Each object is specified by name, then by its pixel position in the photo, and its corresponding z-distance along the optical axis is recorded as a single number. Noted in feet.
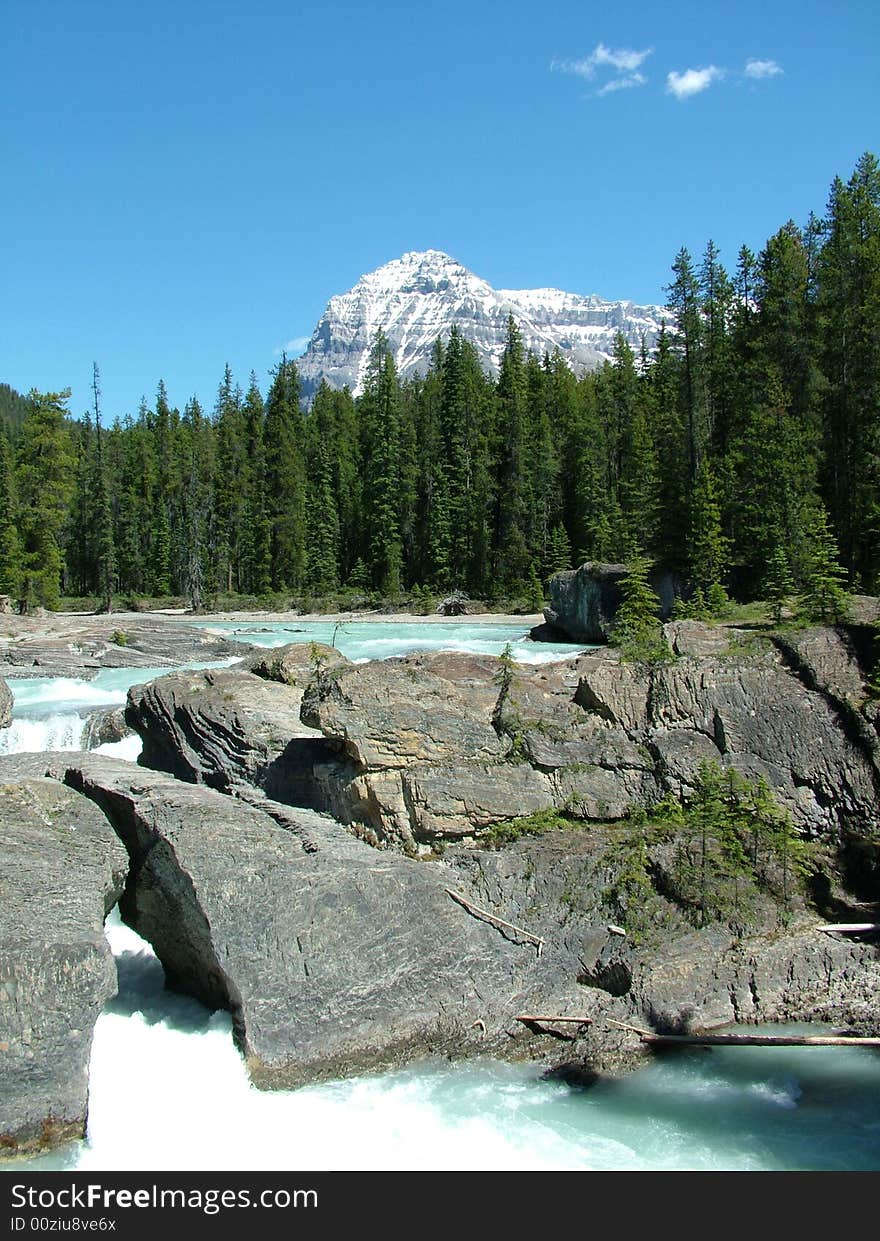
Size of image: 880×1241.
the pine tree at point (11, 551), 156.15
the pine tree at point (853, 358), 104.27
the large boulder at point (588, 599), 116.06
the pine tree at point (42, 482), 153.89
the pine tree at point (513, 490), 192.34
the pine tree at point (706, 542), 111.04
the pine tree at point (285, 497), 228.02
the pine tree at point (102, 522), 231.50
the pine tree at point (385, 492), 209.87
